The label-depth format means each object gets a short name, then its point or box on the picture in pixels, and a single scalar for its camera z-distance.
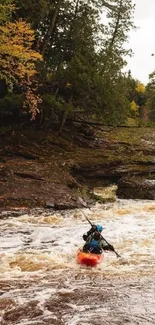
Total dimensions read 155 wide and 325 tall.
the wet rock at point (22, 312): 6.64
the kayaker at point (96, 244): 10.34
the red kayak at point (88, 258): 9.81
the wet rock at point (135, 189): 19.84
